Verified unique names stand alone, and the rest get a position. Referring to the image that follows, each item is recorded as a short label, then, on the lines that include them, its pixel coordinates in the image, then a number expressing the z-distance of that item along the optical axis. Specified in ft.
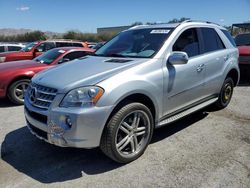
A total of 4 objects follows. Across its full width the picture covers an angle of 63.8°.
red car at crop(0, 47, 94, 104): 15.22
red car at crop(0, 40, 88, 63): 26.70
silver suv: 7.53
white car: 40.59
